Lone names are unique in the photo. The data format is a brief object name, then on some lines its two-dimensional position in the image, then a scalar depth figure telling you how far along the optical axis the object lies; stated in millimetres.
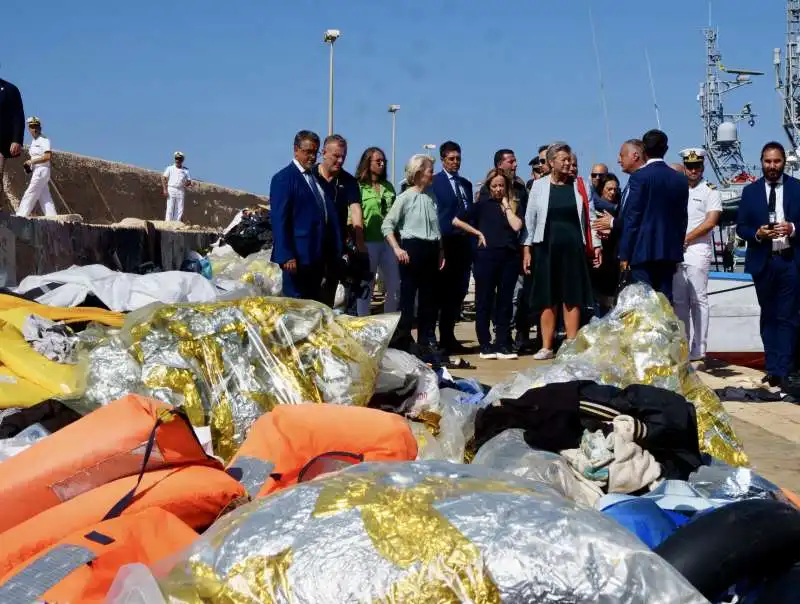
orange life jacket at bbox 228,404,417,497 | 3309
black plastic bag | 12602
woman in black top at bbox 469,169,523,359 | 9086
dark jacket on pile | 3689
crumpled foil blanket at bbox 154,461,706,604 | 2129
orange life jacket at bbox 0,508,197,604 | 2340
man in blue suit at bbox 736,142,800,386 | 7816
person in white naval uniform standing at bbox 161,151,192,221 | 20547
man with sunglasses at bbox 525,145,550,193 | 10536
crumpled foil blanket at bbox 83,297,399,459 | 4199
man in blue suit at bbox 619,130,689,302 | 7781
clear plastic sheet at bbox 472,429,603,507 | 3498
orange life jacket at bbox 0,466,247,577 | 2748
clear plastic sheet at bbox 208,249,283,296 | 9729
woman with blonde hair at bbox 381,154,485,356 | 8680
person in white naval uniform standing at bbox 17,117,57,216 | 14227
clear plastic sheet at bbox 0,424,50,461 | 3574
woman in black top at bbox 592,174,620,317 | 9695
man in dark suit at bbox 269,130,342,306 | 6938
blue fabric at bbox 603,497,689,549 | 2844
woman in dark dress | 8414
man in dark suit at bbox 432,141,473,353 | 9383
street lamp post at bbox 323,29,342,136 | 27438
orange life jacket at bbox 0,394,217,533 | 3020
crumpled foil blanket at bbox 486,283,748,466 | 4613
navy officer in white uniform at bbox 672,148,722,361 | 8430
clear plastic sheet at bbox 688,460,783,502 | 3523
